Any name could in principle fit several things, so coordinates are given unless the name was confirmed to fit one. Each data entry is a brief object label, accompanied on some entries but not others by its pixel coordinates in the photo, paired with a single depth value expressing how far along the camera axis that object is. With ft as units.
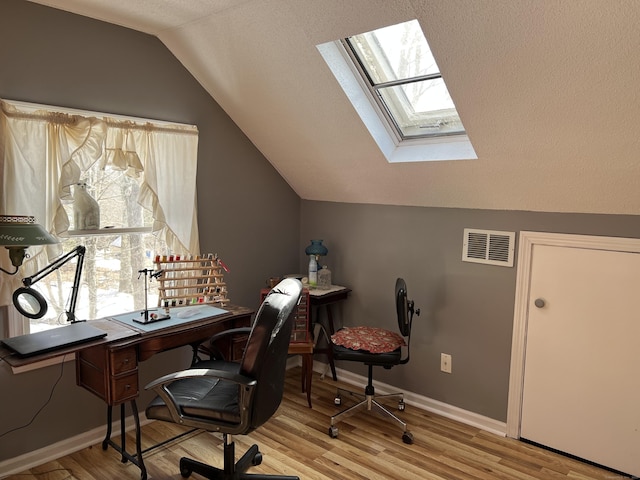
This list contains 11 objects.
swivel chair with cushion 9.53
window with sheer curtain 7.79
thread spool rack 9.18
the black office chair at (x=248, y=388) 6.62
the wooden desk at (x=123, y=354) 7.66
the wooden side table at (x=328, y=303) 11.35
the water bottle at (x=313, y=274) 11.98
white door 8.46
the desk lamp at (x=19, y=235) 6.64
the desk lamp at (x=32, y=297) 7.28
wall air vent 9.62
